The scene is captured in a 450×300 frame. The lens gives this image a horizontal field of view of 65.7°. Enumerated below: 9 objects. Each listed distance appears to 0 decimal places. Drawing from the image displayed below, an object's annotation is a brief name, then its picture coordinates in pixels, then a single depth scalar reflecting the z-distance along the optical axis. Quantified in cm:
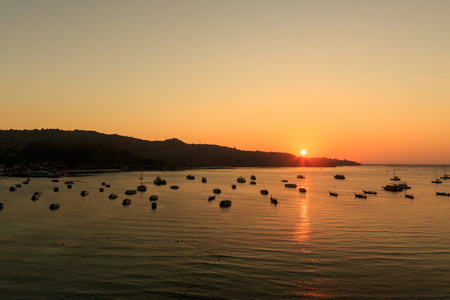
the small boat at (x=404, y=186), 17008
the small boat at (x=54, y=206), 9629
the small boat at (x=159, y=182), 19188
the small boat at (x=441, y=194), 14224
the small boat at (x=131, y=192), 13138
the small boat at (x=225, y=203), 10450
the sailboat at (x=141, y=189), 14682
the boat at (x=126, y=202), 10428
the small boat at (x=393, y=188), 16261
